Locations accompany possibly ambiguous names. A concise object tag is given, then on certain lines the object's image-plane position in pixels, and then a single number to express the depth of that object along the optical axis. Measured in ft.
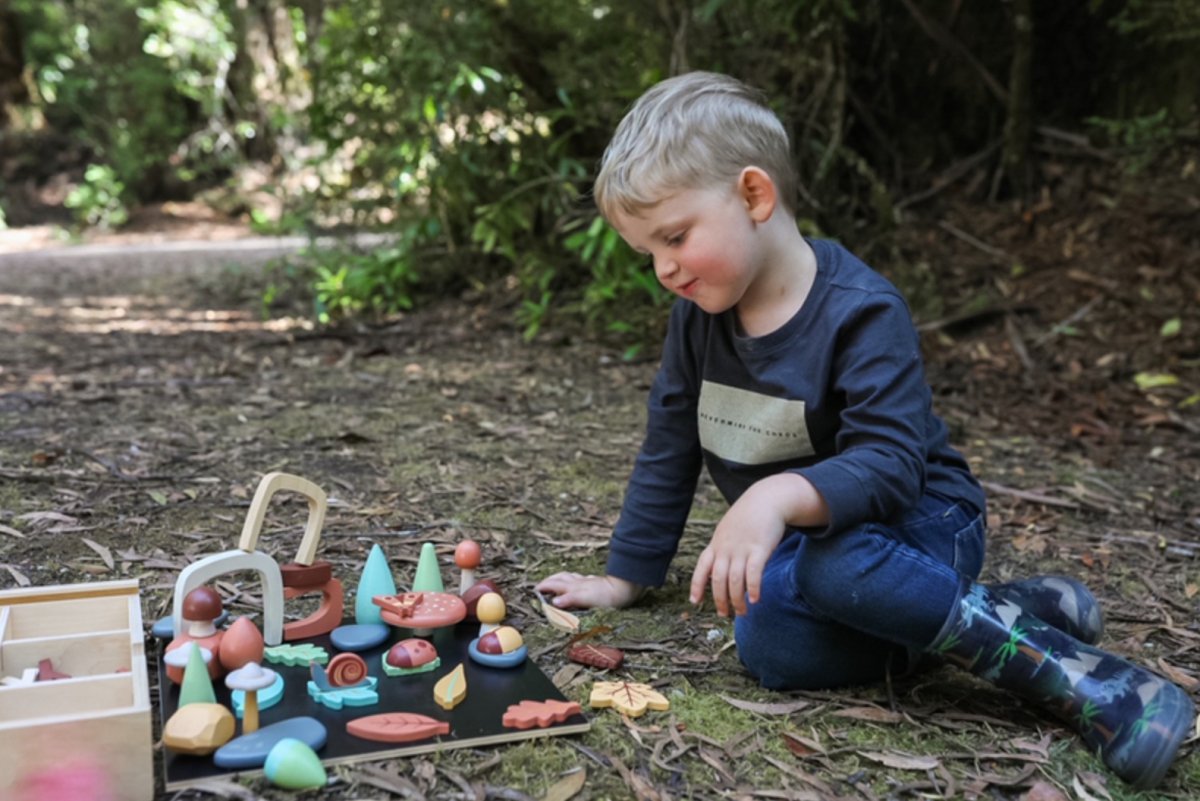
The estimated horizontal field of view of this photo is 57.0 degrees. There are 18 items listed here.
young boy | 5.40
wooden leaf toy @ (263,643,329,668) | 5.73
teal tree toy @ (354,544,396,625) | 6.33
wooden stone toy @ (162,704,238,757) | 4.74
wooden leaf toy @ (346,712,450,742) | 4.97
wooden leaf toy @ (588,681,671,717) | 5.51
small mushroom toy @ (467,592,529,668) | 5.81
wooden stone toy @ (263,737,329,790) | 4.59
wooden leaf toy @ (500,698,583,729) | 5.18
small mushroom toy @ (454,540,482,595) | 6.71
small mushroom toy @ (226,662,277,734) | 4.93
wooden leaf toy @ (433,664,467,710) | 5.34
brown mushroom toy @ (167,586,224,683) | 5.41
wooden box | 4.34
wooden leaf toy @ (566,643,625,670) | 6.07
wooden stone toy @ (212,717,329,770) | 4.71
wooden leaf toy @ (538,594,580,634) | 6.64
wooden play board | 4.83
